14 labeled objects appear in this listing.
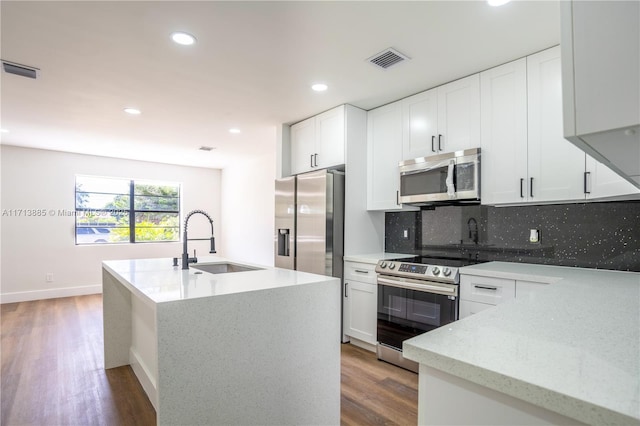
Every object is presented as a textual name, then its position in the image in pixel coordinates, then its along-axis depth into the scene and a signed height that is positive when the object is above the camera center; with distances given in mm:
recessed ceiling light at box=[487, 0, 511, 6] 1862 +1184
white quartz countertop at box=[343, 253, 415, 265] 3222 -375
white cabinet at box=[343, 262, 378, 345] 3203 -805
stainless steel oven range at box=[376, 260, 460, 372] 2598 -673
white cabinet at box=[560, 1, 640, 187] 584 +265
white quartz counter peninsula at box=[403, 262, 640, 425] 601 -303
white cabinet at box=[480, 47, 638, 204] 2264 +546
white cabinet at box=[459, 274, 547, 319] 2248 -497
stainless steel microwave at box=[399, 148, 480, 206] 2752 +347
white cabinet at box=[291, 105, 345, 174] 3555 +862
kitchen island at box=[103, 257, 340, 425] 1498 -624
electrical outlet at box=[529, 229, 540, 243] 2672 -134
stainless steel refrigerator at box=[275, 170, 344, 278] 3377 -41
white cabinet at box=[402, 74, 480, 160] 2812 +878
